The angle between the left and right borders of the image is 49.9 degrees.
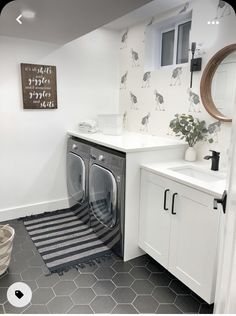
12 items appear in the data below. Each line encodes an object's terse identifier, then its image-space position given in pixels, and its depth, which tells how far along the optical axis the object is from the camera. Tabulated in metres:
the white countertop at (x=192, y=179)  1.58
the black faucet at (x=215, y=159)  2.05
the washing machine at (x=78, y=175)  2.75
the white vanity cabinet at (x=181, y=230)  1.60
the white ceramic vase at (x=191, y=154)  2.31
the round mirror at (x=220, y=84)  2.03
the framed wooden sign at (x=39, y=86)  2.79
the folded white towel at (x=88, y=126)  2.97
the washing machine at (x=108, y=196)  2.17
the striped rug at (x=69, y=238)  2.24
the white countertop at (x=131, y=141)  2.15
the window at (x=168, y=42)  2.52
